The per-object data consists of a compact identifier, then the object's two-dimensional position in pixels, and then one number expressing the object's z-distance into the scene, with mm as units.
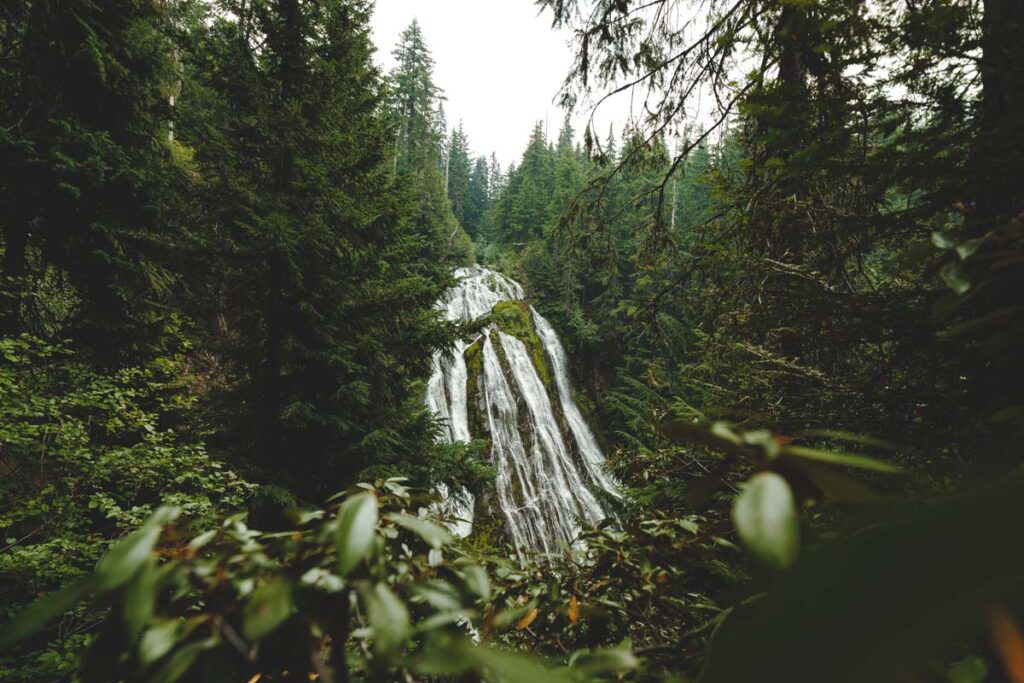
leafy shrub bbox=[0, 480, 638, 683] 472
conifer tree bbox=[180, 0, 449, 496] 5297
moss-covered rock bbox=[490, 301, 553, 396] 18019
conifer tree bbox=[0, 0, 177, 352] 5117
